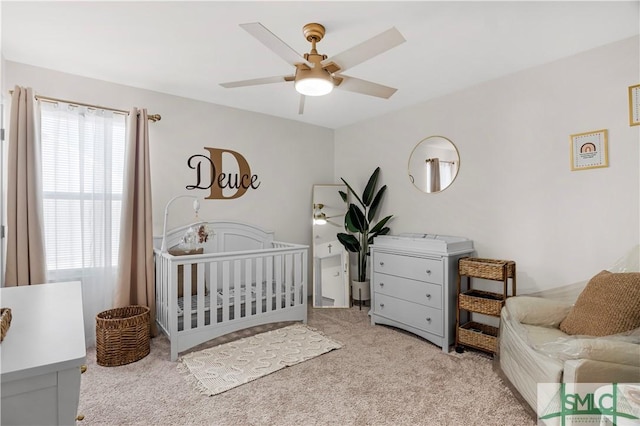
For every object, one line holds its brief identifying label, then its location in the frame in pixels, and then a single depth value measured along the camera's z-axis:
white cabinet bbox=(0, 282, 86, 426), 0.75
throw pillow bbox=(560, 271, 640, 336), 1.70
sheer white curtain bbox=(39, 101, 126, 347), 2.60
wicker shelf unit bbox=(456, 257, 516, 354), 2.52
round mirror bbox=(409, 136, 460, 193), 3.21
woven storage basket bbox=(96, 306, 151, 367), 2.41
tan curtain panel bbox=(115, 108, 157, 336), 2.79
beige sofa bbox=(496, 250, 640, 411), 1.50
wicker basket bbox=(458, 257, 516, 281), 2.52
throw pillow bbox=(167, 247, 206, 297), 2.96
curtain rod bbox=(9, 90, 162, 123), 2.51
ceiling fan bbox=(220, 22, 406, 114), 1.57
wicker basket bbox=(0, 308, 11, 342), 0.90
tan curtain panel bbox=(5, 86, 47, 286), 2.38
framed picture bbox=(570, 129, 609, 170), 2.28
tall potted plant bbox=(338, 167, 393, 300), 3.84
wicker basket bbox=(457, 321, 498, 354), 2.52
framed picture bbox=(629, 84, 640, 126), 2.14
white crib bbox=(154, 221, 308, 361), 2.59
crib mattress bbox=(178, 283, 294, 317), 2.73
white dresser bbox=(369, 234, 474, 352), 2.76
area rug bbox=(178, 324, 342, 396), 2.23
